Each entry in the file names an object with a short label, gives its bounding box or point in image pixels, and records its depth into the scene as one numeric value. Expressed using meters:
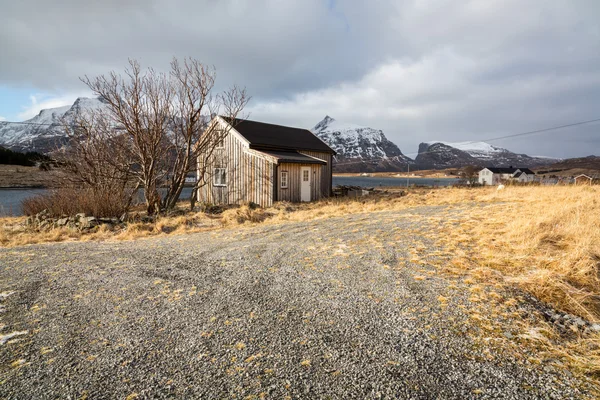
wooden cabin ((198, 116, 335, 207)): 17.27
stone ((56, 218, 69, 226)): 10.46
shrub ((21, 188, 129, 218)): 11.49
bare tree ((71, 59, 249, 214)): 12.38
